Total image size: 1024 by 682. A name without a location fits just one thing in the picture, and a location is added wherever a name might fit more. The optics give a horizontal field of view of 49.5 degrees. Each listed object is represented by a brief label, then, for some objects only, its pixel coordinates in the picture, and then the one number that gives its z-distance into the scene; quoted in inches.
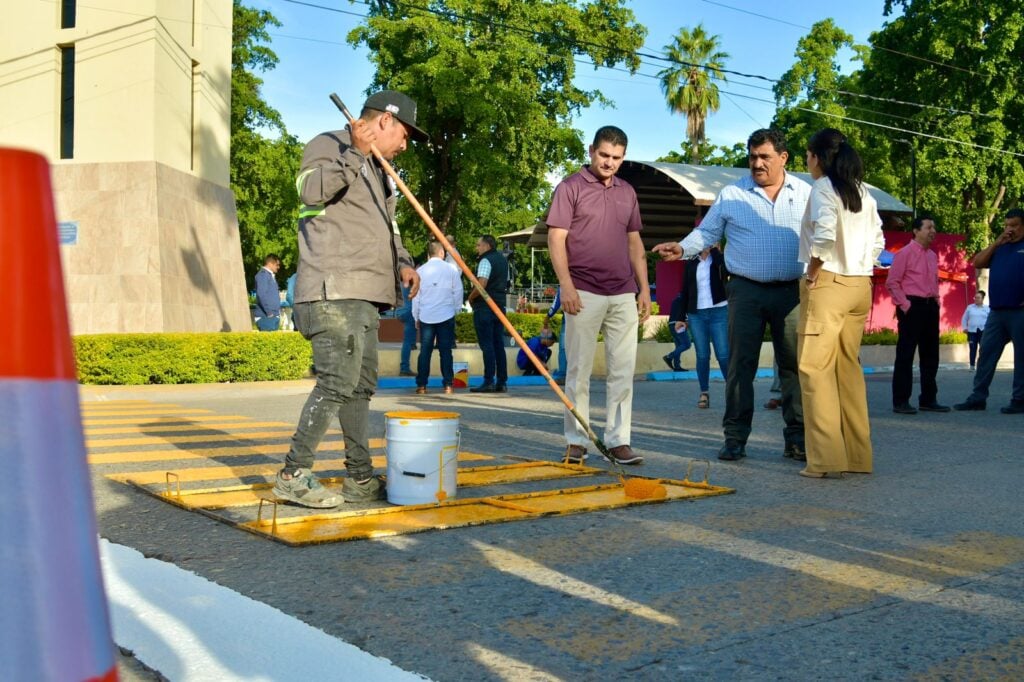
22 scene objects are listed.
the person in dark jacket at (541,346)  622.2
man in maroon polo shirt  287.0
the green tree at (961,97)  1300.4
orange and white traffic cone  42.8
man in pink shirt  466.3
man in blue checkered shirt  295.6
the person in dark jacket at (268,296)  731.4
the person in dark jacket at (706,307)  472.4
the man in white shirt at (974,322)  914.7
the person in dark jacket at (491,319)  557.6
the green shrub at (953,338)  1097.3
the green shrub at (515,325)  1085.1
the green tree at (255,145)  1651.1
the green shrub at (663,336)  836.0
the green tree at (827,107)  1721.2
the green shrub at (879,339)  944.9
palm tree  2482.8
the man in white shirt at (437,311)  558.9
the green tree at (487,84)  1440.7
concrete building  686.5
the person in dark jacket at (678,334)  528.1
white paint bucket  214.4
